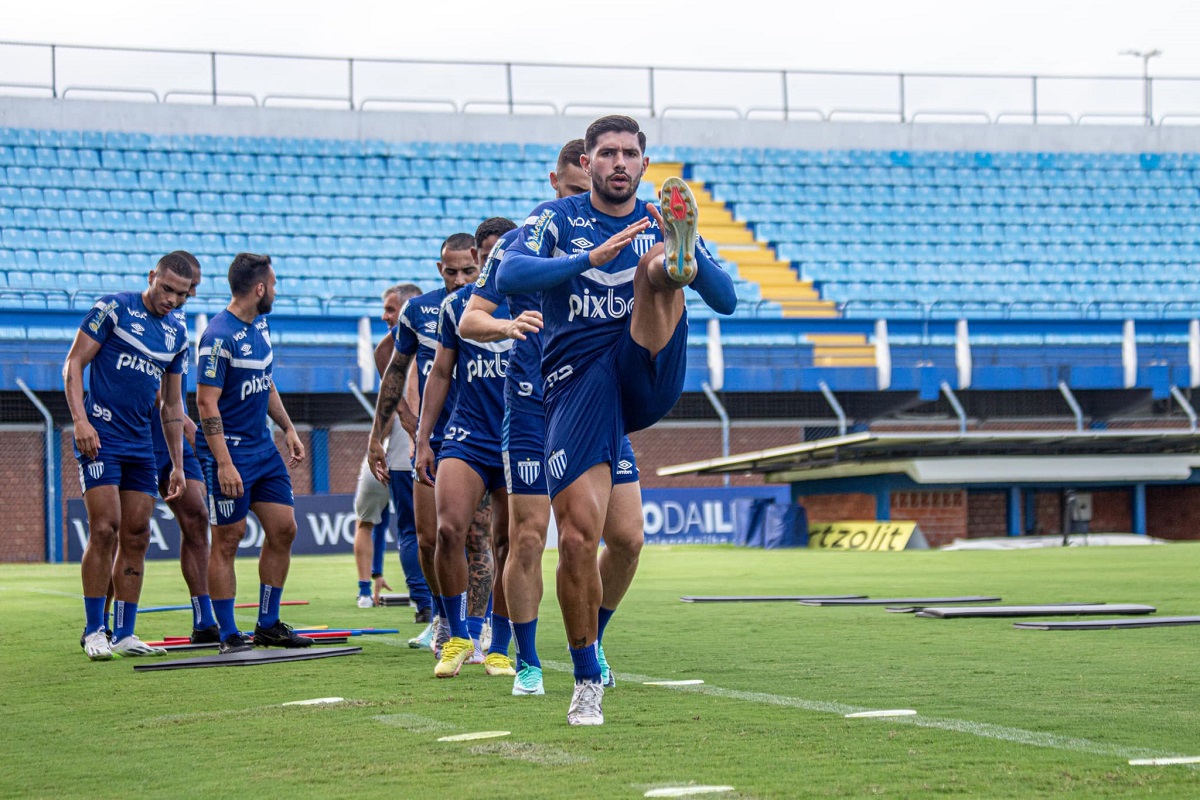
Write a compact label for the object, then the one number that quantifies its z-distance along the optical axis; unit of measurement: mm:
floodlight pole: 39719
